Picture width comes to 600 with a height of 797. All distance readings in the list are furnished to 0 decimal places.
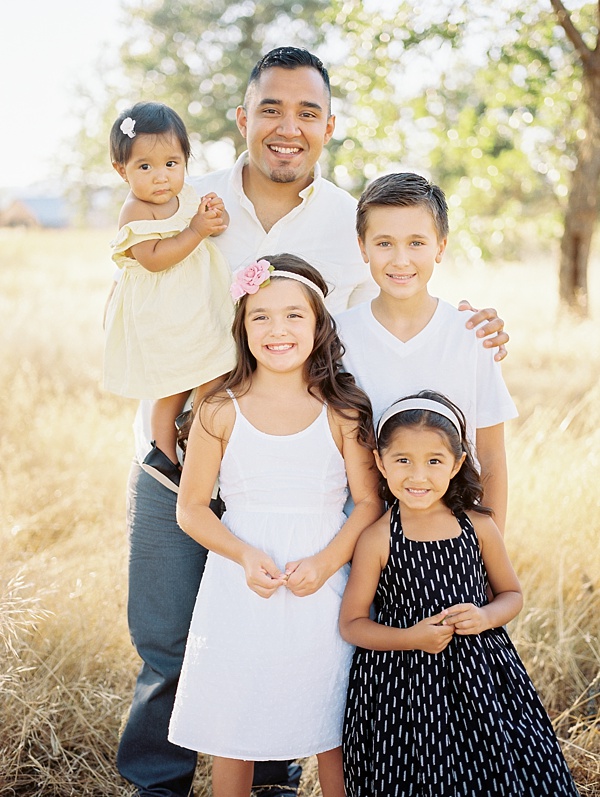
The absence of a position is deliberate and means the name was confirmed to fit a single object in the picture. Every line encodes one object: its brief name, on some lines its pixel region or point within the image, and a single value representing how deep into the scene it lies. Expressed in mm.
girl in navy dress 2229
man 2877
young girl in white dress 2408
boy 2531
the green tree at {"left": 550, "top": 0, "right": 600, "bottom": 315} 7934
